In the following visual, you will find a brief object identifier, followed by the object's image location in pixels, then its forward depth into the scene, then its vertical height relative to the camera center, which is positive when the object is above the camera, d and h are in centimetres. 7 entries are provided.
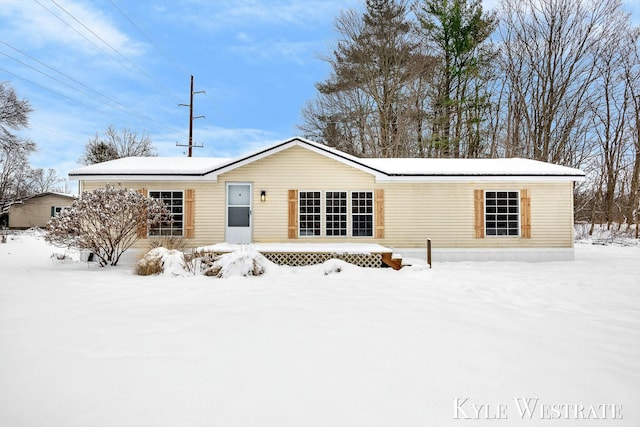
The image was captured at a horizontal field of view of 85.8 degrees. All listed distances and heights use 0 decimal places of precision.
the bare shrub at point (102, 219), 905 +2
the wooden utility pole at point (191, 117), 2125 +647
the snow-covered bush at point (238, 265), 791 -108
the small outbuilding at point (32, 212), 2962 +70
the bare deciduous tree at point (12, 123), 2167 +616
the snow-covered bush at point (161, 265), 801 -107
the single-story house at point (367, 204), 1120 +50
